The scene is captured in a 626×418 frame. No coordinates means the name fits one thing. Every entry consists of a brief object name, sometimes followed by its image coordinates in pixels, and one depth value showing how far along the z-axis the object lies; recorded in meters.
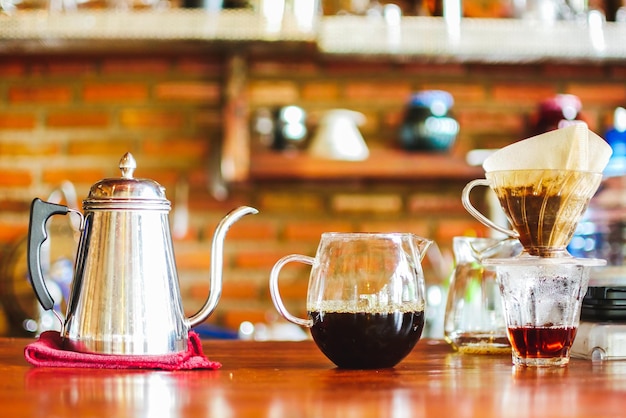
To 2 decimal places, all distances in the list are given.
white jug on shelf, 2.87
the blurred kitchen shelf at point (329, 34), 2.65
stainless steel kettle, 1.28
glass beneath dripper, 1.28
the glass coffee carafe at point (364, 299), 1.25
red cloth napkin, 1.26
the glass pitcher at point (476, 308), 1.43
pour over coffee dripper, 1.27
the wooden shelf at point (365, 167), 2.83
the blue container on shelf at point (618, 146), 2.90
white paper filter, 1.26
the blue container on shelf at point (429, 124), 2.91
